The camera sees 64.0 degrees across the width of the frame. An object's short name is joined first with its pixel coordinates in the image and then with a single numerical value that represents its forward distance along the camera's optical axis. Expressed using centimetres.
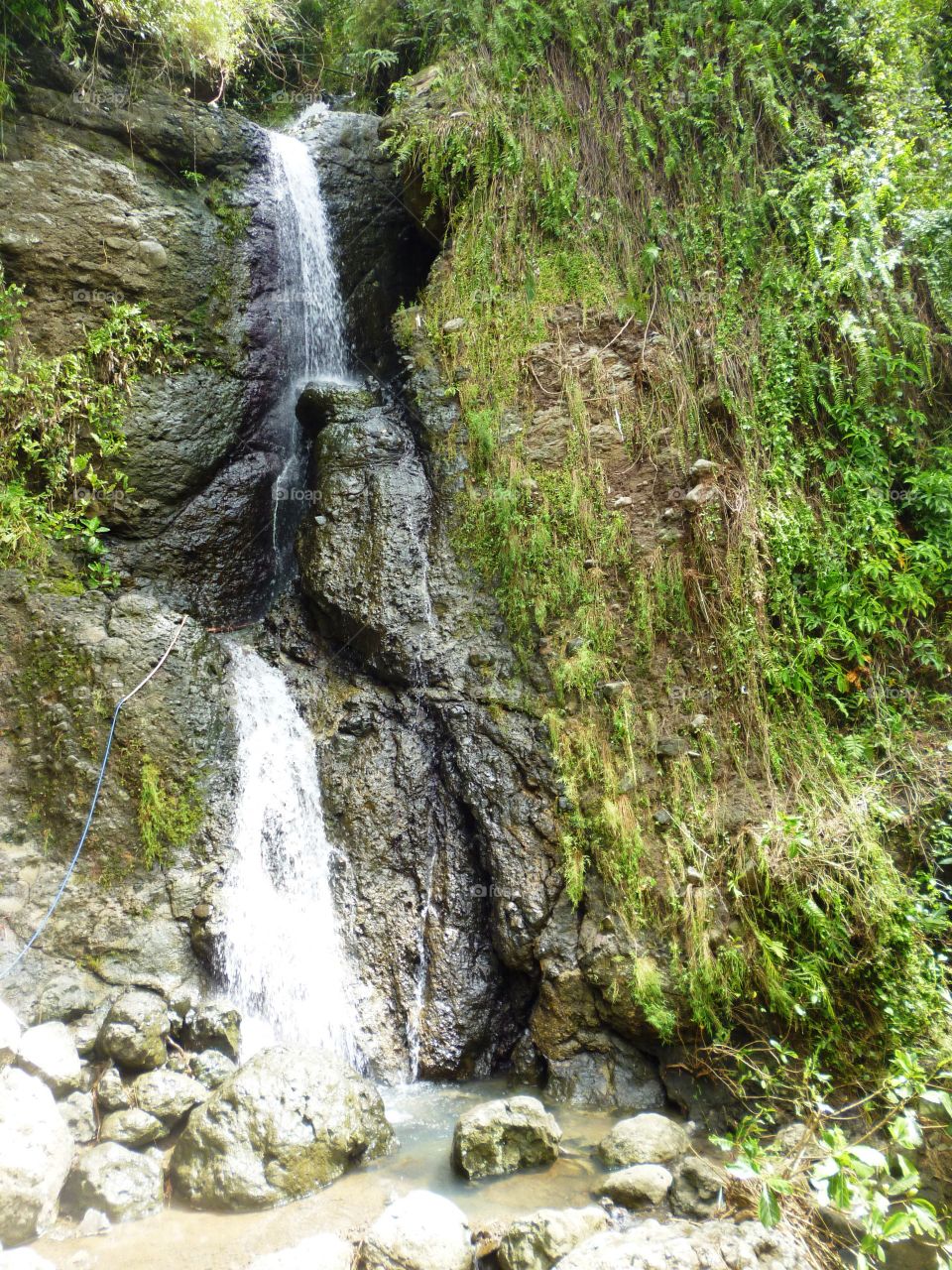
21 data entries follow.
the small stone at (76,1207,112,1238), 337
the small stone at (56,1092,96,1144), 383
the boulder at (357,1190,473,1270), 311
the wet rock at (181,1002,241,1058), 454
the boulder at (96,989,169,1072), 421
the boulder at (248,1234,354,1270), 303
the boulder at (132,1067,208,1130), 399
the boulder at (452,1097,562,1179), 388
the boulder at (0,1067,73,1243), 324
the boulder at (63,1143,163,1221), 348
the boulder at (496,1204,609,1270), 315
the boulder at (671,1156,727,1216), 352
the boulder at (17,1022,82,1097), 391
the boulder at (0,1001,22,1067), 360
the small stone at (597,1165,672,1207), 359
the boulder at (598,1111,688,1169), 389
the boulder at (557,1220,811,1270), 282
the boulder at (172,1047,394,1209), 361
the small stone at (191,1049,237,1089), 427
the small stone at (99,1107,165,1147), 380
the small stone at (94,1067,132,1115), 398
